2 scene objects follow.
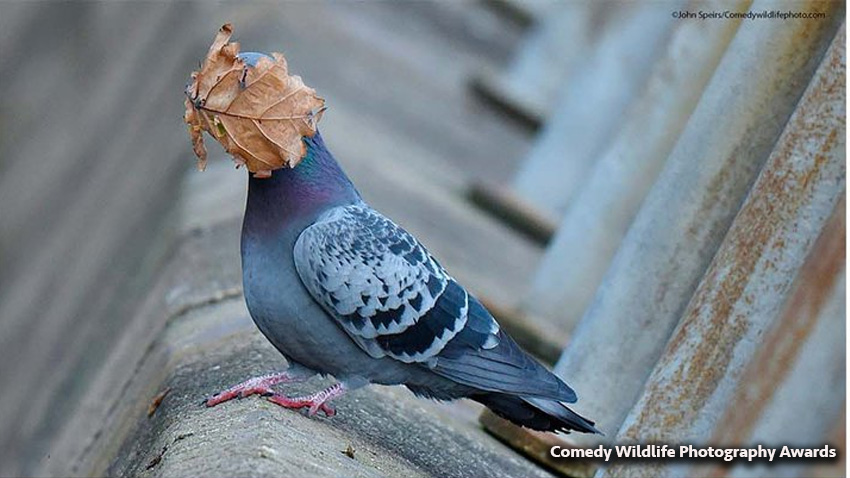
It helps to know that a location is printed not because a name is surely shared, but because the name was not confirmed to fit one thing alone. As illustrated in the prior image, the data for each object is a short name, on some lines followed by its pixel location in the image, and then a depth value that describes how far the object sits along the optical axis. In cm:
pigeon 902
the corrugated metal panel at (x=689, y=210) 973
